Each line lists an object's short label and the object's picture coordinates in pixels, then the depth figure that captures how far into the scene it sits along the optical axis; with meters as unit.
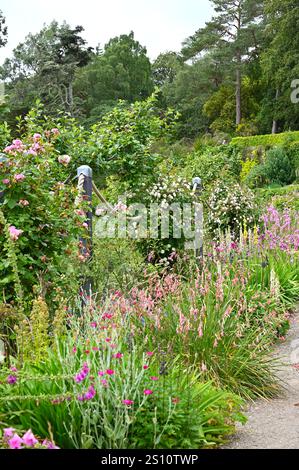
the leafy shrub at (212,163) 14.84
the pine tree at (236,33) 34.19
